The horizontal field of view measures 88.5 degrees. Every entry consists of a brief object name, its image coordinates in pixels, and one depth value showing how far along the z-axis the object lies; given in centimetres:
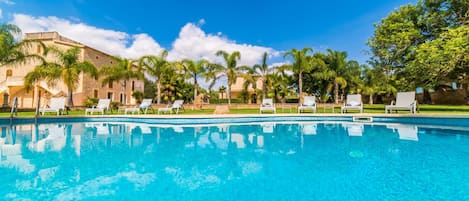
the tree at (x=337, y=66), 2390
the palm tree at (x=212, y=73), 2080
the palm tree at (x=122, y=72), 1944
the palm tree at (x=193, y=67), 2094
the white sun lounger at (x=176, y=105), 1426
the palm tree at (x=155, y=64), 2002
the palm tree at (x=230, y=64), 2064
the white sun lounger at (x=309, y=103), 1367
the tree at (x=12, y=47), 1470
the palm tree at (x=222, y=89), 4176
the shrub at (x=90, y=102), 2027
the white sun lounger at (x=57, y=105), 1270
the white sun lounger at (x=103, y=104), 1381
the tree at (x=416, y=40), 1277
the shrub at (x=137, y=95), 2702
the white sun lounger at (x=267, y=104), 1457
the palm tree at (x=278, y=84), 2230
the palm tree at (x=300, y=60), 2012
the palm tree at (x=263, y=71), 2144
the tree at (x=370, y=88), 2750
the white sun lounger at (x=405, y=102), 1144
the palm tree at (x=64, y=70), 1647
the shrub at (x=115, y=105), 1881
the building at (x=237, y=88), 3068
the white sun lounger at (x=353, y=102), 1322
